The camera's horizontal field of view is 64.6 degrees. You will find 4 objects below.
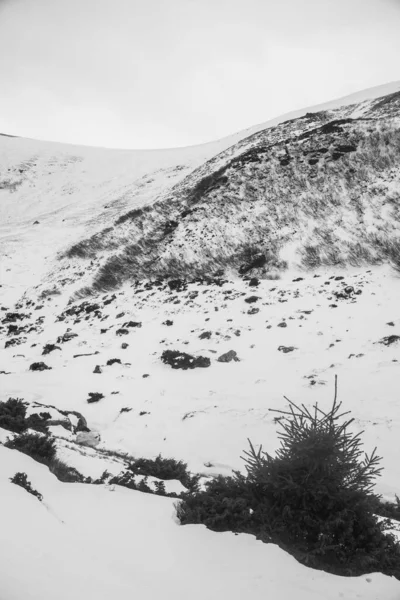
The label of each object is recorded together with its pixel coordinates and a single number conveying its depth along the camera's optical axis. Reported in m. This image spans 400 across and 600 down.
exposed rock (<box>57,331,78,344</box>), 13.93
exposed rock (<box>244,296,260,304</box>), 14.79
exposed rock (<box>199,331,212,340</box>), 12.58
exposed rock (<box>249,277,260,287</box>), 16.33
